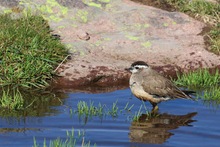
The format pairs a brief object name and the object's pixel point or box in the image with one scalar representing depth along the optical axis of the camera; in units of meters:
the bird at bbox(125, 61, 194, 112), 11.75
